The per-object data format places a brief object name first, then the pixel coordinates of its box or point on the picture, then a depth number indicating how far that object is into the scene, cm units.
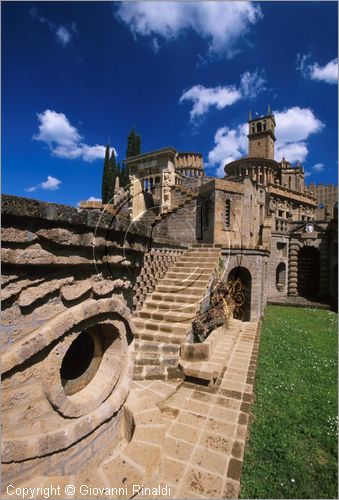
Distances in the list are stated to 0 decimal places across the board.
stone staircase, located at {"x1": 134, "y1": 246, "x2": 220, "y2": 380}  557
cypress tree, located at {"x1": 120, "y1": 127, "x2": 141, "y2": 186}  3491
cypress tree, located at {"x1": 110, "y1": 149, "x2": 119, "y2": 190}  3447
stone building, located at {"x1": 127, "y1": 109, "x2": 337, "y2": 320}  1273
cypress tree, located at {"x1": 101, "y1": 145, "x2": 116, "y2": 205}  3341
